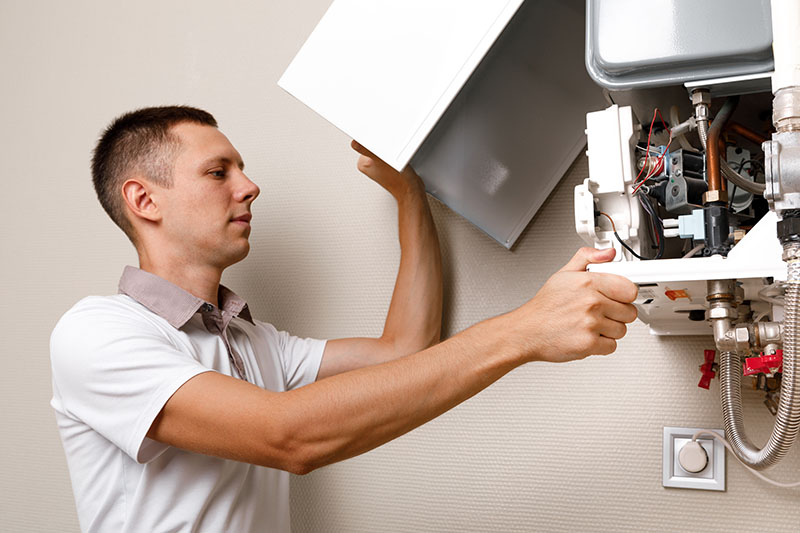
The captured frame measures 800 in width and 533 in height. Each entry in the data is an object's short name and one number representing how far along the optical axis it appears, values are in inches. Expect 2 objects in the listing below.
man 35.9
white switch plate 44.8
